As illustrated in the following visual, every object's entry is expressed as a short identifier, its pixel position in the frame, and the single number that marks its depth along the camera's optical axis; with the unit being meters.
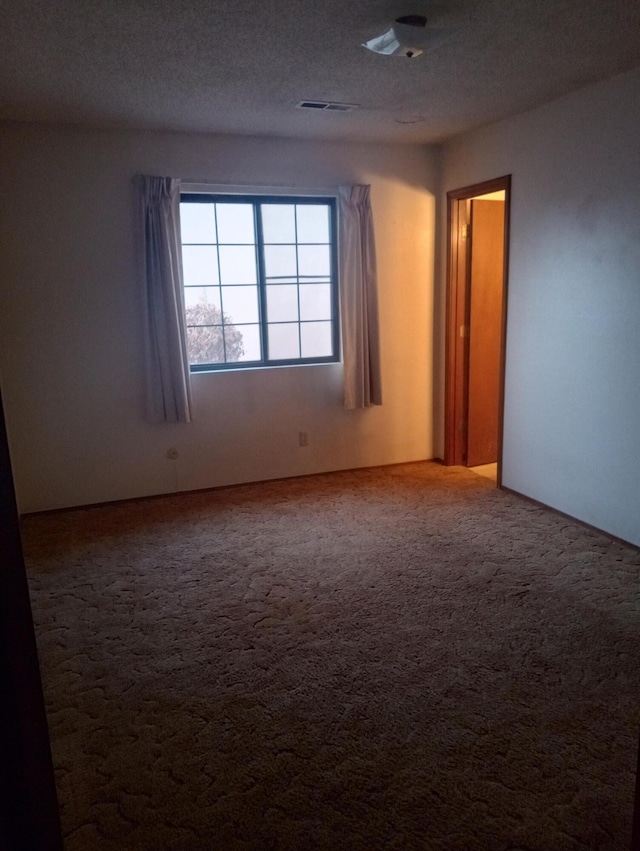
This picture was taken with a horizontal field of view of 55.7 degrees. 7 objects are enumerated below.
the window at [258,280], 4.48
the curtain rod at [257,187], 4.28
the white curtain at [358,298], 4.65
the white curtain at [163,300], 4.13
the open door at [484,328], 4.87
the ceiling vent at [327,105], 3.61
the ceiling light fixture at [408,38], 2.48
